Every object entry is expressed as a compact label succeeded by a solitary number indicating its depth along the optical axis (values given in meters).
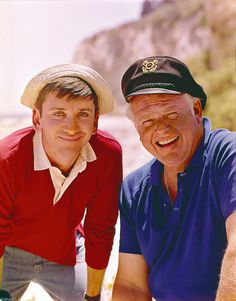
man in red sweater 1.62
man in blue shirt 1.48
